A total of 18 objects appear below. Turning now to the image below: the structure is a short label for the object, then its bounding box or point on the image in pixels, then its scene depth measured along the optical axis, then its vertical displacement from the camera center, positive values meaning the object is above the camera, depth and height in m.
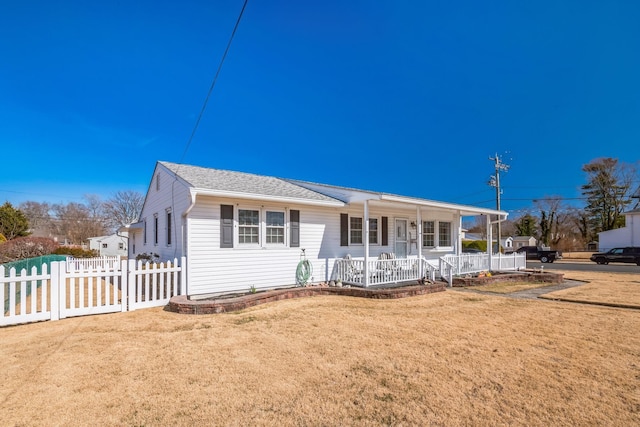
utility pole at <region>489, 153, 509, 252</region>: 24.62 +4.49
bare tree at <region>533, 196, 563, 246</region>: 46.25 +1.38
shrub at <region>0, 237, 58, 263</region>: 17.60 -1.11
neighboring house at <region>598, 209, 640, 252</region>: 29.50 -1.07
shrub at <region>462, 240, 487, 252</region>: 33.28 -2.14
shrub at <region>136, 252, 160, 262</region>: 10.98 -1.05
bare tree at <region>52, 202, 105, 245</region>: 47.91 +1.06
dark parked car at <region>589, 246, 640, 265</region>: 23.30 -2.48
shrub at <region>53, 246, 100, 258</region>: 22.99 -1.83
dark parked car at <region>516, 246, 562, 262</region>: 27.25 -2.65
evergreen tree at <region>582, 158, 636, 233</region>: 38.16 +4.64
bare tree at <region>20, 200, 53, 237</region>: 49.45 +2.19
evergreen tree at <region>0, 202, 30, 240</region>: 30.38 +0.84
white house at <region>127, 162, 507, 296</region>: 8.12 +0.09
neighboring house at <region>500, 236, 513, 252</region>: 46.99 -2.77
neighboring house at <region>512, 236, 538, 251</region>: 46.52 -2.42
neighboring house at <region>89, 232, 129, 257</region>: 33.47 -1.73
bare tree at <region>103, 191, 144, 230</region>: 45.59 +3.49
